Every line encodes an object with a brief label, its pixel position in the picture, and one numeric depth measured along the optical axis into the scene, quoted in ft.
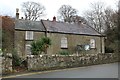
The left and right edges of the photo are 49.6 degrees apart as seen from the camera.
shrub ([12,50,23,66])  35.66
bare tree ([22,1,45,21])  102.78
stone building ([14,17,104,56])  64.96
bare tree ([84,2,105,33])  105.63
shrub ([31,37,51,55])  44.51
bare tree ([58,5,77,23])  111.10
